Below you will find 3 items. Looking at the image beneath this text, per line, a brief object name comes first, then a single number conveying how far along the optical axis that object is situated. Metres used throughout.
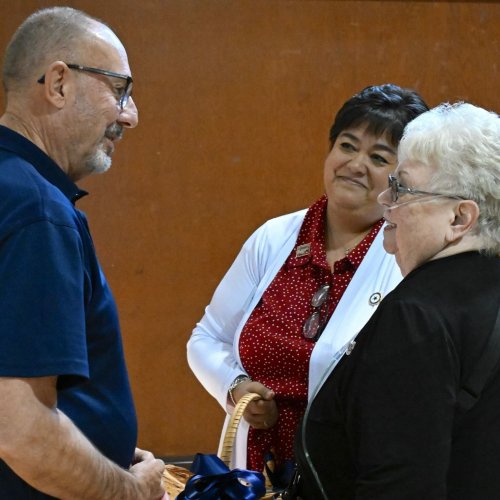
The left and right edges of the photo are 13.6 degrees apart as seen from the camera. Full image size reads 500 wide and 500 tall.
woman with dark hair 3.48
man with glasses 2.75
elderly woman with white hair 2.86
